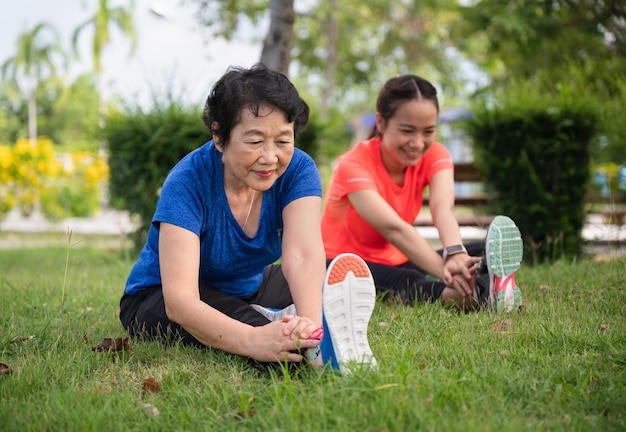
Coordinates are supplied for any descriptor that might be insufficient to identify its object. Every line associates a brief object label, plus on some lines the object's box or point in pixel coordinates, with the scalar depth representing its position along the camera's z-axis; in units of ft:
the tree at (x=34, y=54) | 90.89
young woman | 10.81
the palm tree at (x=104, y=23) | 73.82
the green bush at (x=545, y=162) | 18.10
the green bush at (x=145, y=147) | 19.57
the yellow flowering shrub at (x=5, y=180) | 36.52
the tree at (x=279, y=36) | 19.95
